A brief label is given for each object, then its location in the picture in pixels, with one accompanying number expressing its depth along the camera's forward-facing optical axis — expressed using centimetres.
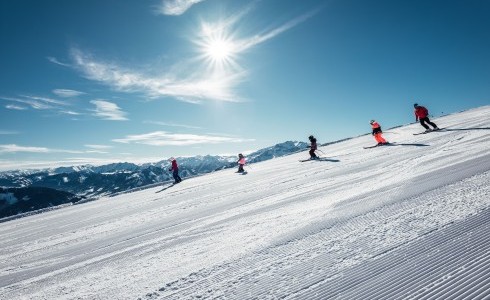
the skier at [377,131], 1856
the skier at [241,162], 2122
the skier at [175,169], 2308
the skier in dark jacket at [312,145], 2006
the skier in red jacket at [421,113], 2033
